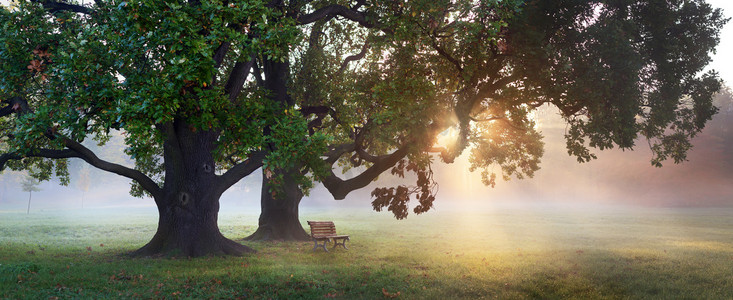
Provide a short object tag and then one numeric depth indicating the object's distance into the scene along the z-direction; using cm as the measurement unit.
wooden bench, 2023
